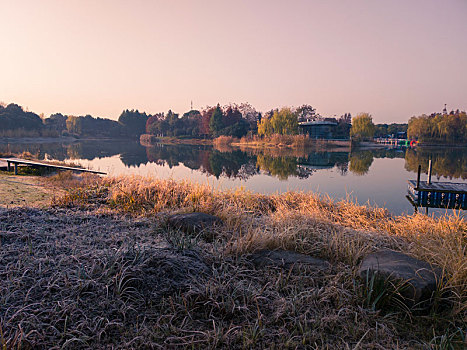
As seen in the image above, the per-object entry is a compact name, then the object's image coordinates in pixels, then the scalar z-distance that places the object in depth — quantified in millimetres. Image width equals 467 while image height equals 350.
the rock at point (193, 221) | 4535
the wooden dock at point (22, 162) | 11078
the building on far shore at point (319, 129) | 53988
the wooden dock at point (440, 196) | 11016
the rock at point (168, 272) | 2717
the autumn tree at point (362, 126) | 58406
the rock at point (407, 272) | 2764
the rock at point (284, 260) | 3457
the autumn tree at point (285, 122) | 52781
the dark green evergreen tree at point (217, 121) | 63438
